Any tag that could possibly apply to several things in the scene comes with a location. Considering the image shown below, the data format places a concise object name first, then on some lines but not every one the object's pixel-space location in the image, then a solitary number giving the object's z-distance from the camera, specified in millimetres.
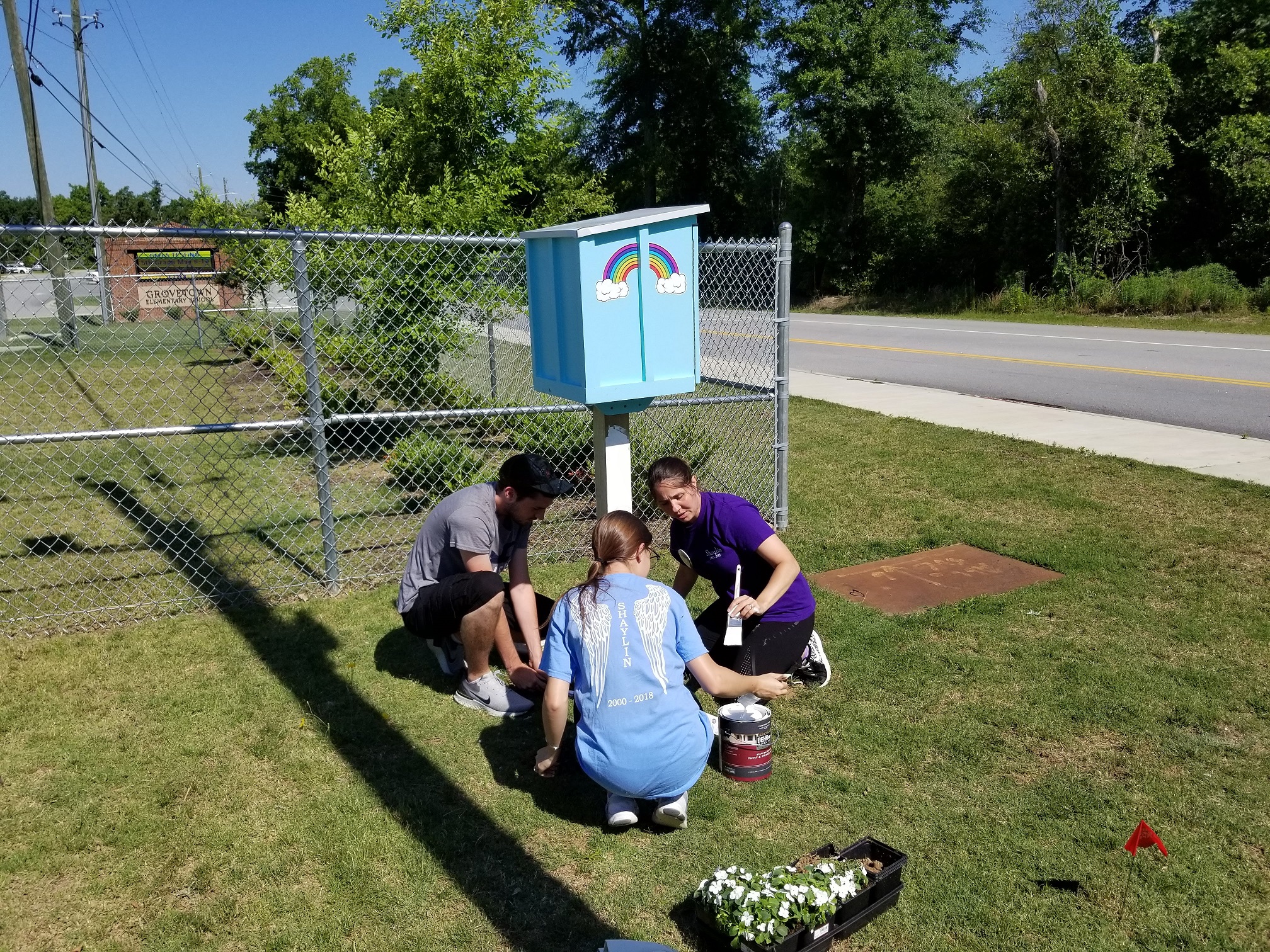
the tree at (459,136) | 8859
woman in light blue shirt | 3121
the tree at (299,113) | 48094
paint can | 3510
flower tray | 2566
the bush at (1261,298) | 19125
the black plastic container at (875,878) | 2713
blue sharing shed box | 3902
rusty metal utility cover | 5223
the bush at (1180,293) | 19391
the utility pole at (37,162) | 15164
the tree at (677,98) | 36656
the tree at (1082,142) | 22156
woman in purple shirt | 3961
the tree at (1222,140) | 21328
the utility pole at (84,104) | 29641
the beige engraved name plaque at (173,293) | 20672
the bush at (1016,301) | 22875
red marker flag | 3018
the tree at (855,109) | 29812
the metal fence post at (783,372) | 6078
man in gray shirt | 4113
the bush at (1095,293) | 21562
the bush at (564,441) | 7516
